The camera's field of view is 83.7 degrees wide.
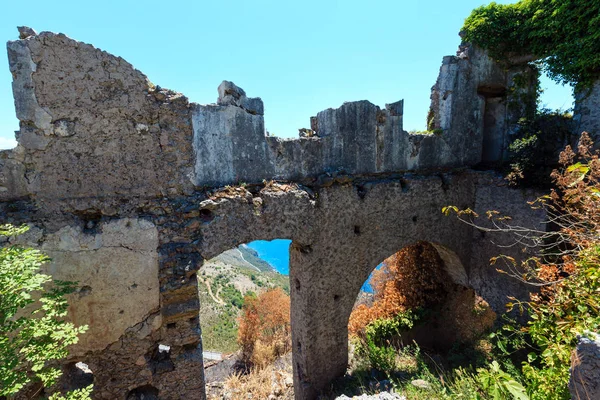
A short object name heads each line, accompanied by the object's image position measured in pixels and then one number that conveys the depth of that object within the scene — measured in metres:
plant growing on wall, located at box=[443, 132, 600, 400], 2.98
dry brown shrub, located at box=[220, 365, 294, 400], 6.52
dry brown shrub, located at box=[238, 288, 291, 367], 9.17
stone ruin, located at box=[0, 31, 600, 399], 3.59
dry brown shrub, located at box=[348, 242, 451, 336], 7.73
